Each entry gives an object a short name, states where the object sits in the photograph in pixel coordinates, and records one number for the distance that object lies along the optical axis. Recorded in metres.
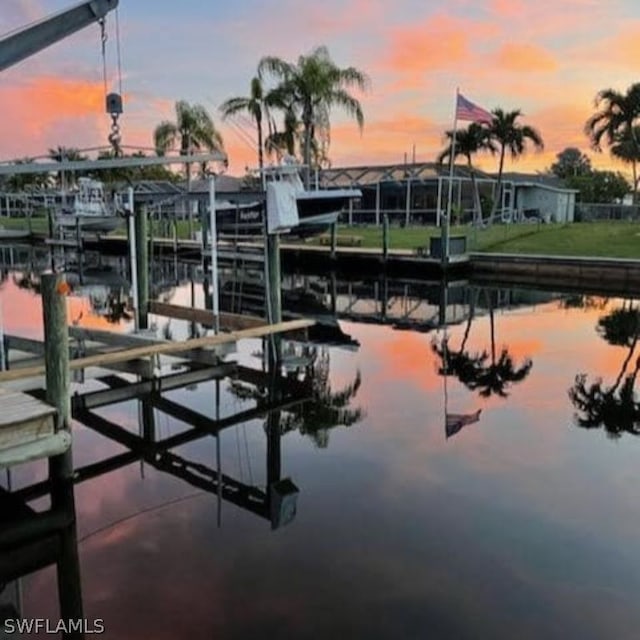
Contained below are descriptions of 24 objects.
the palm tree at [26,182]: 50.07
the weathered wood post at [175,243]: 24.85
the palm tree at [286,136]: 25.66
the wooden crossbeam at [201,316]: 9.44
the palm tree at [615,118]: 25.61
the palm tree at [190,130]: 31.81
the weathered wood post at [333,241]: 21.08
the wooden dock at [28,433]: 4.87
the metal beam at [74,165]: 6.13
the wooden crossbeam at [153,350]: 6.59
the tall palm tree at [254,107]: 26.52
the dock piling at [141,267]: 9.95
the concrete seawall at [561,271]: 17.20
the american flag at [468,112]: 18.25
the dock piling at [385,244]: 19.68
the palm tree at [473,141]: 28.94
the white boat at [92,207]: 28.33
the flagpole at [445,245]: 18.70
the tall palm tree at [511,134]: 28.86
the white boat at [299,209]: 16.42
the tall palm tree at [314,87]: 24.53
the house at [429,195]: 31.70
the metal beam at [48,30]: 6.11
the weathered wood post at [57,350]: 5.31
